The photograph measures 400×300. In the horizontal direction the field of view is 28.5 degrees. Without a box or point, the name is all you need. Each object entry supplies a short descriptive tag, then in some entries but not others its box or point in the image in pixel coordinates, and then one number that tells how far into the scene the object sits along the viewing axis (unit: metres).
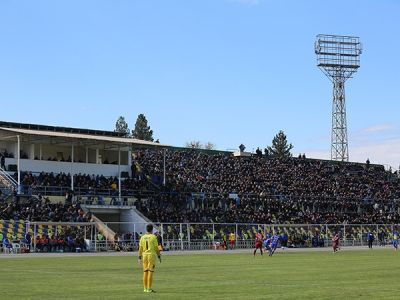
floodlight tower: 109.06
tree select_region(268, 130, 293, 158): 154.38
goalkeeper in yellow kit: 21.20
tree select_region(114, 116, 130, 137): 159.12
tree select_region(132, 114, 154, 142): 152.12
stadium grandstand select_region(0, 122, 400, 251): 60.19
